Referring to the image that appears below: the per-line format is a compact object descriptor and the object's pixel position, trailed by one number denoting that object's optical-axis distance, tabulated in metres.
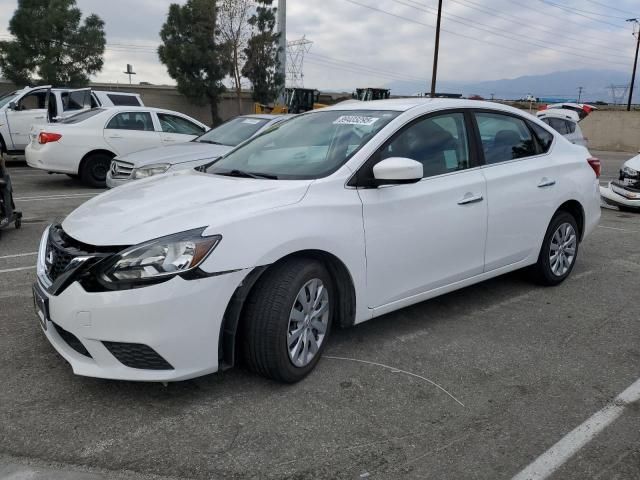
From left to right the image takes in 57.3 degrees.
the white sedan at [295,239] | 2.95
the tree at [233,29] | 29.12
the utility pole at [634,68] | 50.69
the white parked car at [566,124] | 11.91
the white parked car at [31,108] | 13.89
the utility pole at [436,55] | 32.72
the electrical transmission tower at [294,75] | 41.56
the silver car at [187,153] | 8.07
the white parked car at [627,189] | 9.96
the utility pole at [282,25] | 23.77
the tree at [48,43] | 25.45
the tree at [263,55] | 29.94
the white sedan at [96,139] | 10.95
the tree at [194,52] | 30.39
